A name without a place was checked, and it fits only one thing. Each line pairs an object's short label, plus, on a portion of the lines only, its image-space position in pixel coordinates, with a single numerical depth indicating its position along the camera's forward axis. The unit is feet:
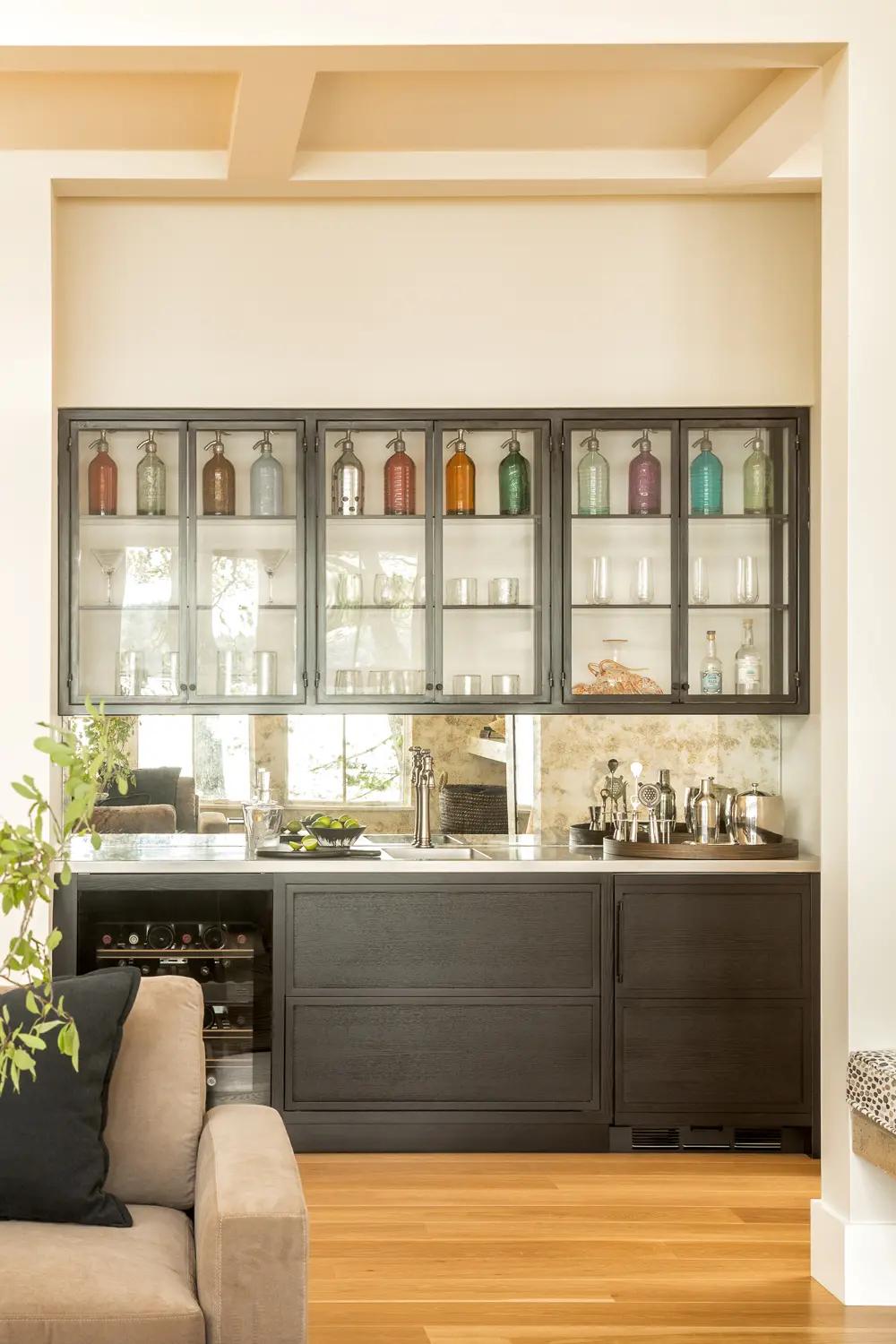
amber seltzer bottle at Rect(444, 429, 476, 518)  15.67
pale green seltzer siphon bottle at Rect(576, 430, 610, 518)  15.67
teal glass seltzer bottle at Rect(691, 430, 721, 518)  15.71
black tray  14.99
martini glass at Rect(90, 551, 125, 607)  15.46
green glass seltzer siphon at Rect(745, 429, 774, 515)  15.79
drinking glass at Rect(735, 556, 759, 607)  15.74
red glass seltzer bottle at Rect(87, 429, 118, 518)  15.43
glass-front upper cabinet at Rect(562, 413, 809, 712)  15.64
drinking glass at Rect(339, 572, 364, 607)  15.57
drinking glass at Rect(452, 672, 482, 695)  15.57
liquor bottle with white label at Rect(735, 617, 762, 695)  15.67
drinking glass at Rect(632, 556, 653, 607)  15.70
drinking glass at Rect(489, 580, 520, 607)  15.69
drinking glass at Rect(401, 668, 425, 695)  15.52
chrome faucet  16.30
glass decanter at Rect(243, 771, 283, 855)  15.52
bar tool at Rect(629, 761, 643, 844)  15.56
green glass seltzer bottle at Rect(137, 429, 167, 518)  15.48
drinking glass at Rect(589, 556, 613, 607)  15.69
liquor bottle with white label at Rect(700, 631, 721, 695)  15.60
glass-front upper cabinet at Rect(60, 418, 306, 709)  15.35
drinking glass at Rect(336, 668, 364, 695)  15.43
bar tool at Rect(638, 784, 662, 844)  16.26
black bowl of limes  15.23
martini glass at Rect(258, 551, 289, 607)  15.60
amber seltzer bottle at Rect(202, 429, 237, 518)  15.52
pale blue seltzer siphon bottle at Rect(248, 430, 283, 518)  15.55
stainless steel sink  15.87
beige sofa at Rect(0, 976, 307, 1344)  6.84
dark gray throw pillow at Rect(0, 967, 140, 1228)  7.63
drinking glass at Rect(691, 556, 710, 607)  15.69
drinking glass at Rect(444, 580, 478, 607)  15.67
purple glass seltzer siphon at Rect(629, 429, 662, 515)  15.71
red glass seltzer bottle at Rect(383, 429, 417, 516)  15.61
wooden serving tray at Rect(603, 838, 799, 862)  14.96
